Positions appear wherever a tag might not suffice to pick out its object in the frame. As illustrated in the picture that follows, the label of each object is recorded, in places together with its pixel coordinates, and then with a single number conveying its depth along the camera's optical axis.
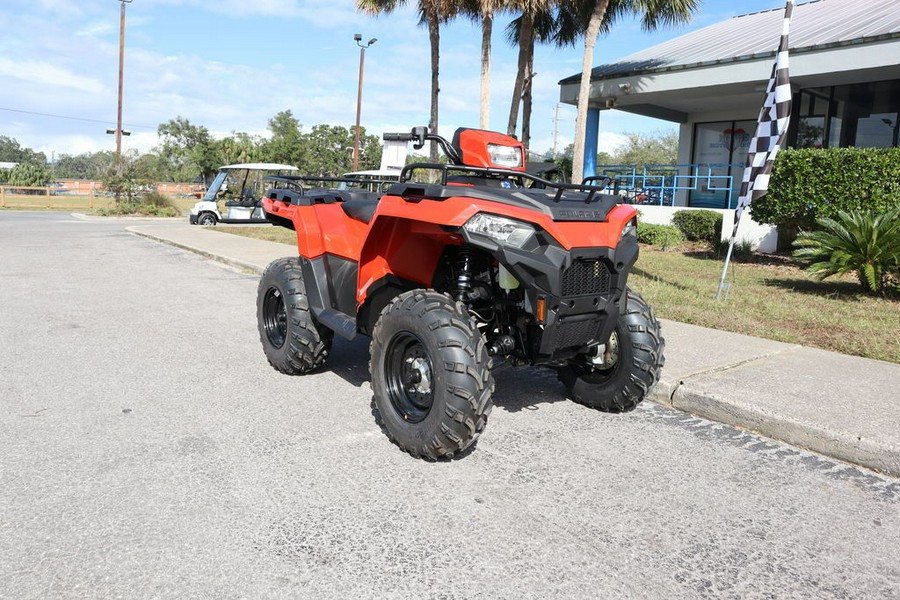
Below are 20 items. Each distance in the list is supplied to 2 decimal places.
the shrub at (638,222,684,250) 15.60
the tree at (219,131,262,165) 58.15
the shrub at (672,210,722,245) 16.00
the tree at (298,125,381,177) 61.06
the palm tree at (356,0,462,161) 19.78
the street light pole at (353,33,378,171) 33.84
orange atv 3.27
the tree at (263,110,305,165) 58.50
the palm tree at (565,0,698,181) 17.17
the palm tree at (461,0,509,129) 18.92
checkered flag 7.69
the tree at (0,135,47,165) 145.88
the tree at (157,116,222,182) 72.06
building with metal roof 14.69
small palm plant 8.12
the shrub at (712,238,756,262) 13.43
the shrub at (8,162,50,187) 66.12
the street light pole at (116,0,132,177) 35.56
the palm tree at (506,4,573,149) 21.70
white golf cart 23.17
